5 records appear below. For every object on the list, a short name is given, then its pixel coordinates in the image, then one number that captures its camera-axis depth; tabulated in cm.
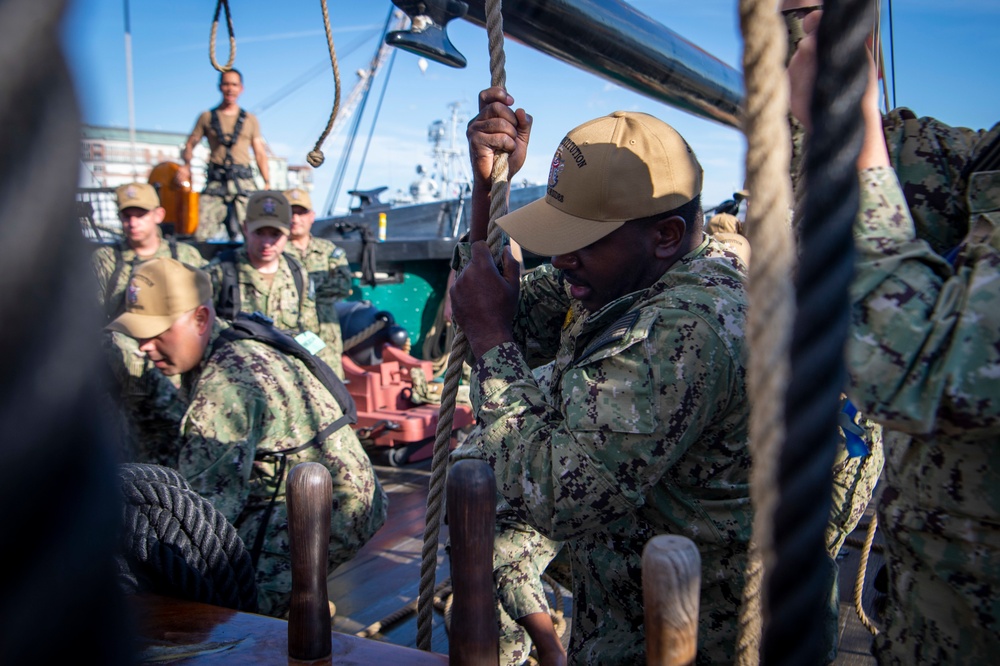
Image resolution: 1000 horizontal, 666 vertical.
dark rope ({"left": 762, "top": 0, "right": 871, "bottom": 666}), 46
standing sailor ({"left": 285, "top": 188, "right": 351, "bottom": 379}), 646
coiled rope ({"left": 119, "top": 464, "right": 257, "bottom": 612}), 165
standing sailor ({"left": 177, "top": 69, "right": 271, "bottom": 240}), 766
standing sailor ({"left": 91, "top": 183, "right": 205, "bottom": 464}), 283
